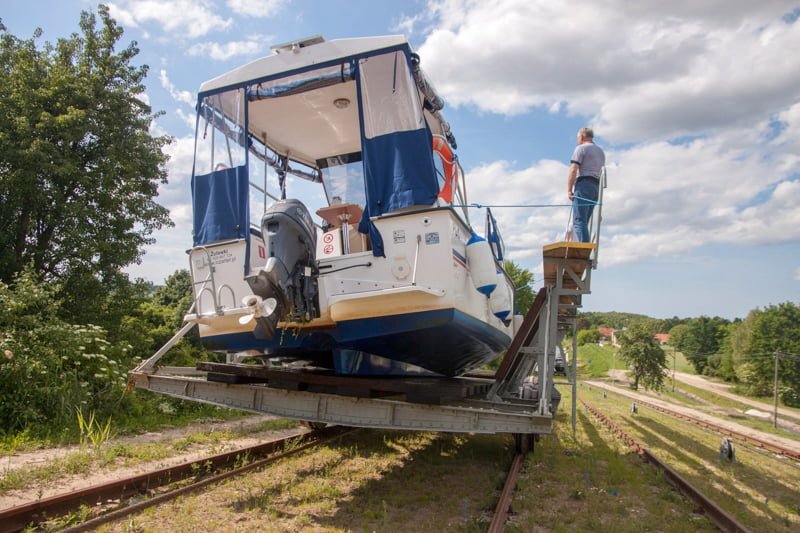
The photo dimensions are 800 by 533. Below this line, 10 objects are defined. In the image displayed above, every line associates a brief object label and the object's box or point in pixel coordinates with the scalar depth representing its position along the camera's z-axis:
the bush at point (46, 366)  7.51
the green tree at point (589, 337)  134.25
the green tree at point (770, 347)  61.22
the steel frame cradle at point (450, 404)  4.70
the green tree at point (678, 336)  129.25
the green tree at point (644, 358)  52.75
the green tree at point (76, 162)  11.35
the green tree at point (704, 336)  113.38
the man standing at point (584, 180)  6.79
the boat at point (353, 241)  4.84
